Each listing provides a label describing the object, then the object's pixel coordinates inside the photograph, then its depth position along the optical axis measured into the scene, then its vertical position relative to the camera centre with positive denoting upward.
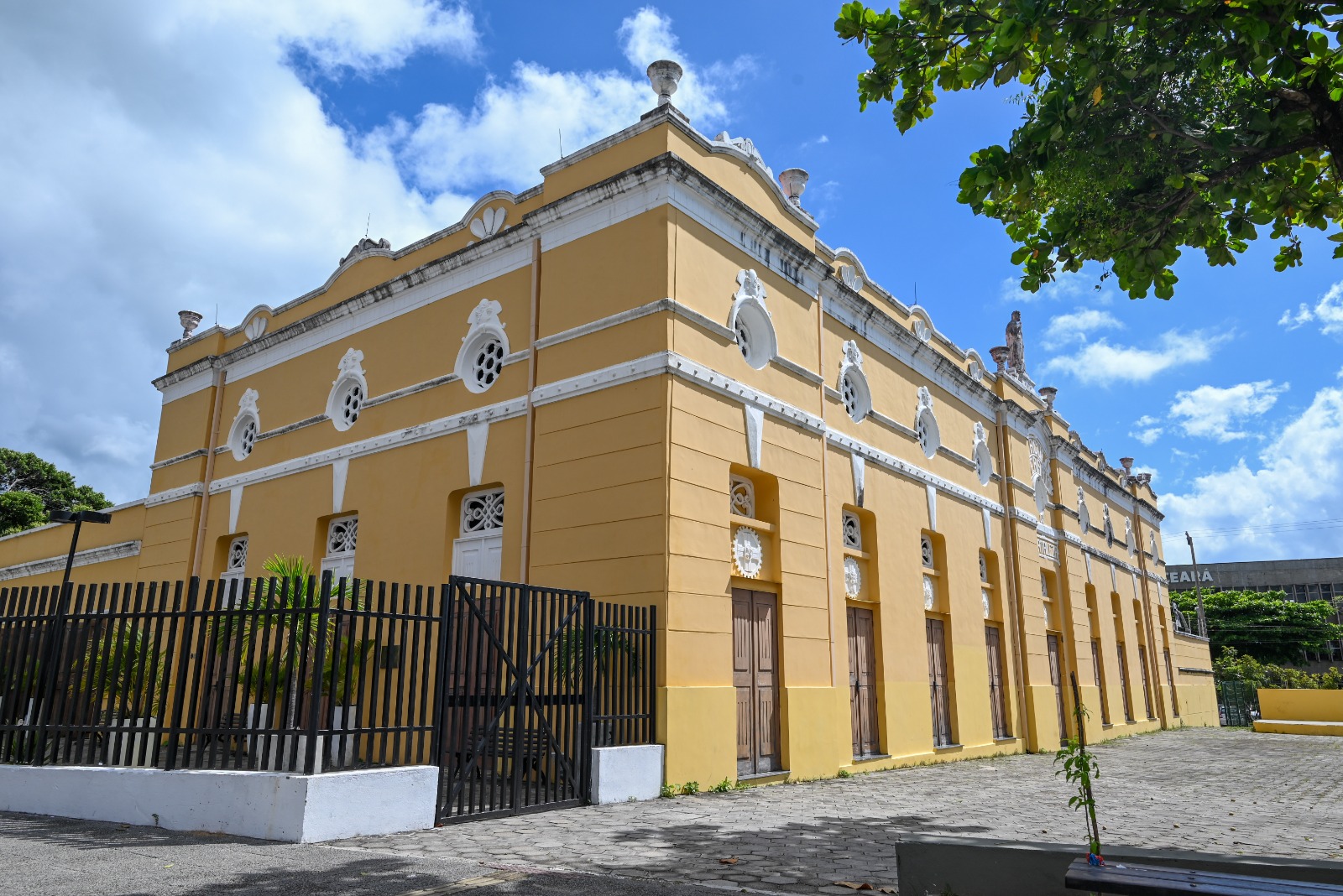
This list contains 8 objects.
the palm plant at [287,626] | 6.86 +0.50
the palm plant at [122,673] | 7.69 +0.15
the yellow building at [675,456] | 10.53 +3.30
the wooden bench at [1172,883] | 3.43 -0.70
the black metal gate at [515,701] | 7.67 -0.08
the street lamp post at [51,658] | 8.19 +0.28
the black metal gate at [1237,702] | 35.25 -0.34
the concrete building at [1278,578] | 55.59 +6.98
